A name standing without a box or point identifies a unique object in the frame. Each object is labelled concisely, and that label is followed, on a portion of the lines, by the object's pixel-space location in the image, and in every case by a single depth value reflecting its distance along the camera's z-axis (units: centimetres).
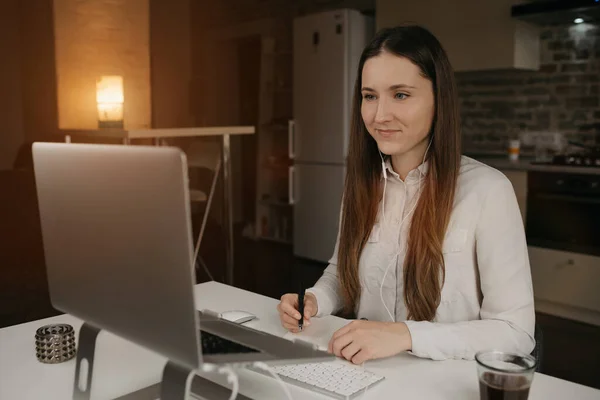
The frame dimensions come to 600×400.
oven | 345
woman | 128
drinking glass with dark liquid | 86
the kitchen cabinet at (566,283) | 339
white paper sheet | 123
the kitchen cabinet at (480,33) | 384
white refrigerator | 469
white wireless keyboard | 97
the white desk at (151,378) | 98
